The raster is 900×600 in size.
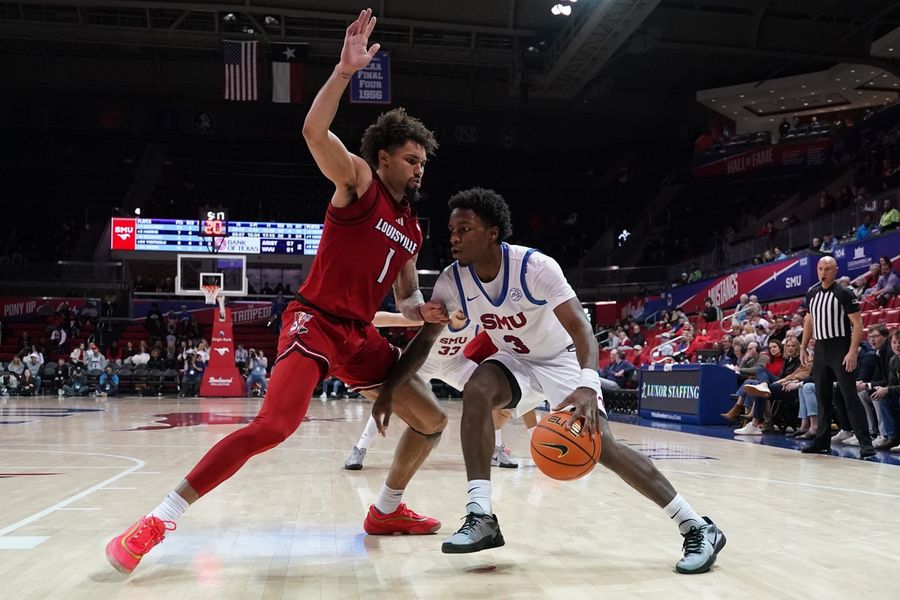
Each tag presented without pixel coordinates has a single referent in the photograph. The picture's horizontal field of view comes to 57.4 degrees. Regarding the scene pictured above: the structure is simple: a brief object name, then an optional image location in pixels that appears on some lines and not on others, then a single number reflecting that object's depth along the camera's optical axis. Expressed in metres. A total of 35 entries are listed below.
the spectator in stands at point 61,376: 21.31
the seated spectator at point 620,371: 15.83
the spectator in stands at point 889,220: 14.93
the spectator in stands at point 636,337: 19.25
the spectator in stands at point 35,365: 20.98
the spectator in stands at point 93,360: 21.24
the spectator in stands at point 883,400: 8.30
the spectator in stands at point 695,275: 23.00
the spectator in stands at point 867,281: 13.87
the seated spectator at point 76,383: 21.03
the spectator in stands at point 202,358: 21.06
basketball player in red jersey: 3.21
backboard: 21.59
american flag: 20.39
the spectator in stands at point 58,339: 23.69
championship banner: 19.95
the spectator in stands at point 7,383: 20.62
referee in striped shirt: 7.35
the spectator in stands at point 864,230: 15.78
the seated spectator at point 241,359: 22.46
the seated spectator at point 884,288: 13.02
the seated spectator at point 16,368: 20.75
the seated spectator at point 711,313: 18.92
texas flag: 21.56
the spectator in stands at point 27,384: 20.73
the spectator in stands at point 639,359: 17.17
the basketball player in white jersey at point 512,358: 3.29
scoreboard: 24.61
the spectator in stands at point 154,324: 25.34
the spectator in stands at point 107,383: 20.89
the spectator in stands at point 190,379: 20.81
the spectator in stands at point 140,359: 21.47
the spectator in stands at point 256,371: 20.52
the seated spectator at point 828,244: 16.44
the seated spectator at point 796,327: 10.93
